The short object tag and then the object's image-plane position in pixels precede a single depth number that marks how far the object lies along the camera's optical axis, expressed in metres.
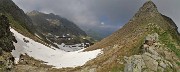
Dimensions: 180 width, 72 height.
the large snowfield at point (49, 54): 23.55
